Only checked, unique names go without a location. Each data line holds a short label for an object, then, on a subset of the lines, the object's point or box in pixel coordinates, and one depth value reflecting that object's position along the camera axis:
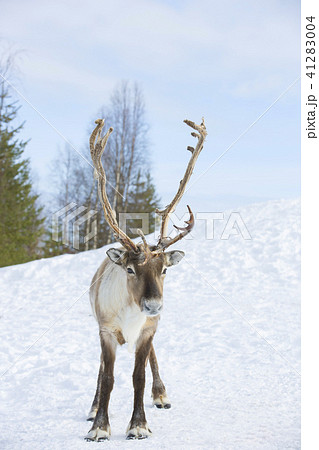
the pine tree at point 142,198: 24.23
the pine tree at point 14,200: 20.12
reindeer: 4.86
